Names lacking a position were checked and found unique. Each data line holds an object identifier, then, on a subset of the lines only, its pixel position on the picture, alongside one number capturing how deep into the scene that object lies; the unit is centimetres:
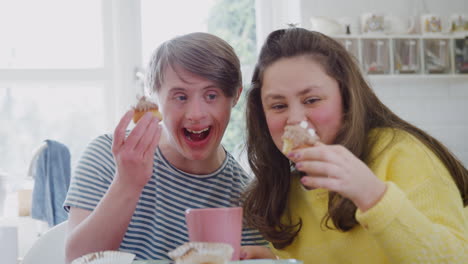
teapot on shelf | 280
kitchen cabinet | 286
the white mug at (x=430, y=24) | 290
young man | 133
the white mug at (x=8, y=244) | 131
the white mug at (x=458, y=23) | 294
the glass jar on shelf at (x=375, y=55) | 286
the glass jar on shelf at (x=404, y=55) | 290
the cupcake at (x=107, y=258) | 81
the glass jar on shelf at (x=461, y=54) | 294
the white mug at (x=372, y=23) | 287
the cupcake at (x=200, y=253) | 76
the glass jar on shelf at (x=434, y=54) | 292
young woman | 90
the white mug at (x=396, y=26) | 292
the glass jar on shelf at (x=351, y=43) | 282
